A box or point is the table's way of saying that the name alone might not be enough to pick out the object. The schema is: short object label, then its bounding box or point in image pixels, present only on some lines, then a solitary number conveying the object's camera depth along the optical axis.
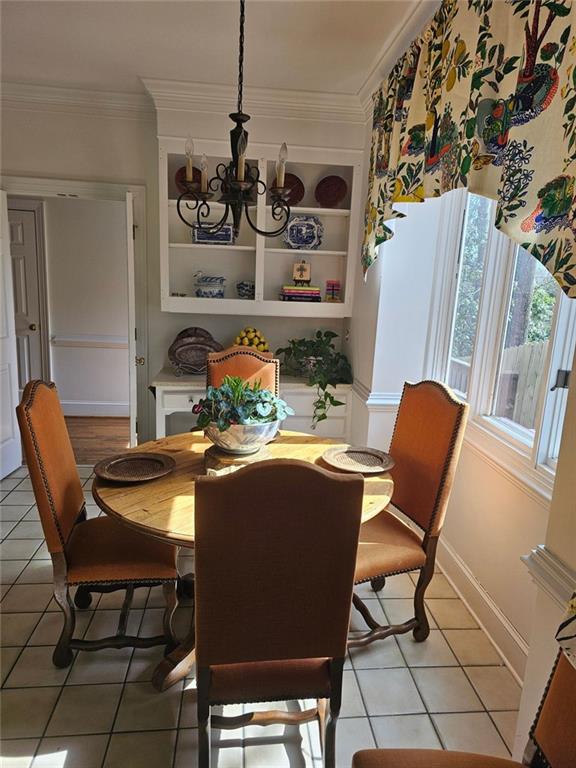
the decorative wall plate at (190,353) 3.52
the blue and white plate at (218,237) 3.47
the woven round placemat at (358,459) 1.92
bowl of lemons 3.52
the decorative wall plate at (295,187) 3.48
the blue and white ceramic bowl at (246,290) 3.60
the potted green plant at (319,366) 3.43
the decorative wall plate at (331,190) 3.54
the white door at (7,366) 3.45
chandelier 1.83
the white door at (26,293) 4.89
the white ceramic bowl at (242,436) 1.90
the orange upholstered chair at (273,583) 1.17
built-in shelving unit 3.33
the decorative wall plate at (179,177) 3.33
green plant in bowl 1.88
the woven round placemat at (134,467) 1.79
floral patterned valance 1.26
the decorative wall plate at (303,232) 3.53
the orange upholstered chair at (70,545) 1.70
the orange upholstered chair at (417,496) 1.90
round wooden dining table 1.54
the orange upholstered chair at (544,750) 0.93
